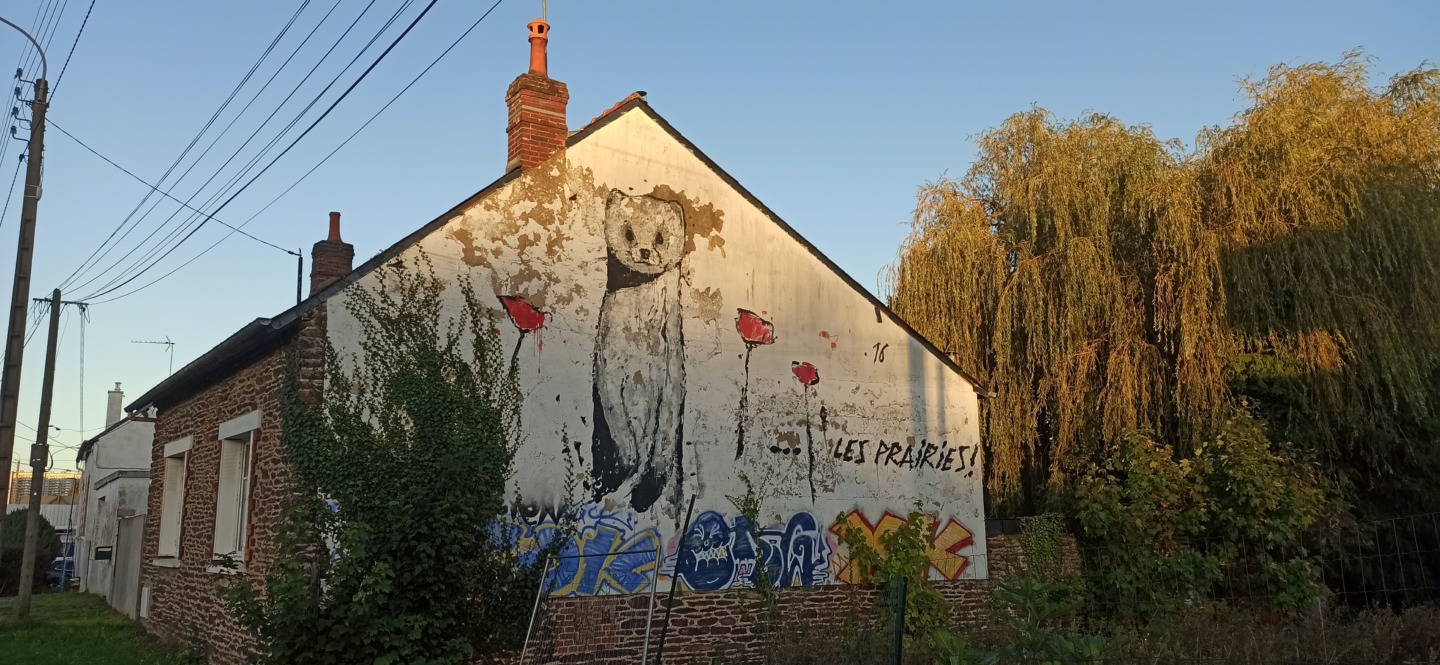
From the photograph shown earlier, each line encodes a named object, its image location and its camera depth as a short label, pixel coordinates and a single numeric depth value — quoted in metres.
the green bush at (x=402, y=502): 9.49
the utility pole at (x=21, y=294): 14.54
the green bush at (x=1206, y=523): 13.09
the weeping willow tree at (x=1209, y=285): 13.49
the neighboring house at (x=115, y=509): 18.66
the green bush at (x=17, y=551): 26.33
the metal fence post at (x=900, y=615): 7.43
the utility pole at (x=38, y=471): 18.39
